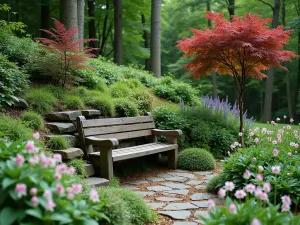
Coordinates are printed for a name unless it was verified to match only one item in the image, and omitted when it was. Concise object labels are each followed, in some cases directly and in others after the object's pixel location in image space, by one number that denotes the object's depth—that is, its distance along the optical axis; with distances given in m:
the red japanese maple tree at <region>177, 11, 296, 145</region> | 6.02
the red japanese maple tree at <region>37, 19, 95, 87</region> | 5.45
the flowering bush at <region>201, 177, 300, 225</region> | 1.95
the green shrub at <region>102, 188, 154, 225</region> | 2.97
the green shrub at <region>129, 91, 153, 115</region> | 6.37
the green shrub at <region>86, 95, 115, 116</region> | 5.46
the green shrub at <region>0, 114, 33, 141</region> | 3.62
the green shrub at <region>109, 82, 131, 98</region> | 6.38
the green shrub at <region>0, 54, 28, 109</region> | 4.46
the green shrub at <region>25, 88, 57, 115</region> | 4.84
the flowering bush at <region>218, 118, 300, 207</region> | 3.36
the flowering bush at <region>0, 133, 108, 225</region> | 1.77
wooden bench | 4.20
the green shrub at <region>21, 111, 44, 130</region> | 4.34
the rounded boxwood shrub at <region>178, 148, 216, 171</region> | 5.49
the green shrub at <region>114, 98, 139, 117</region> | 5.78
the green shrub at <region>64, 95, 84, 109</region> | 5.28
